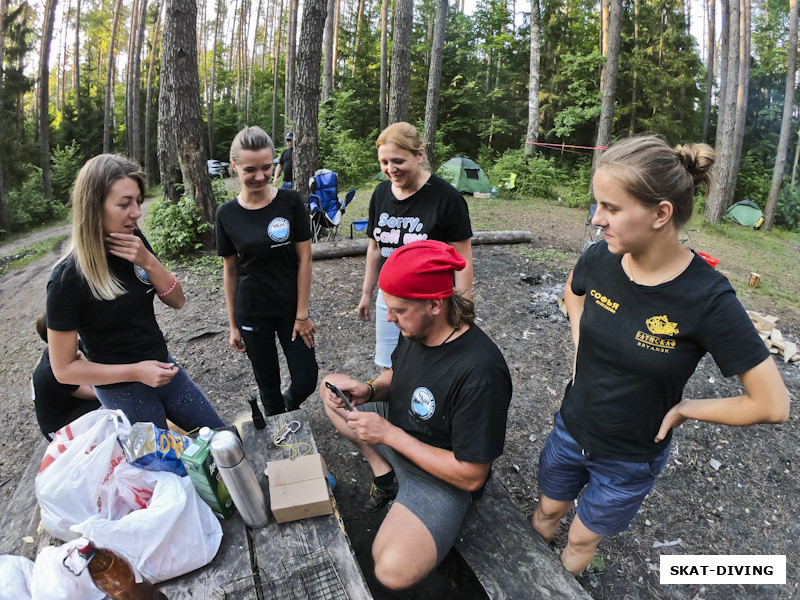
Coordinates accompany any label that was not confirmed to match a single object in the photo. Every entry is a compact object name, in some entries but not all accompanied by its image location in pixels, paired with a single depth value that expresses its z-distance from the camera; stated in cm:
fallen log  682
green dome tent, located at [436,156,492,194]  1399
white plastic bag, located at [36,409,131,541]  154
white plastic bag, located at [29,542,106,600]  135
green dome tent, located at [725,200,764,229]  1376
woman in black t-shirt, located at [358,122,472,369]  259
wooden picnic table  151
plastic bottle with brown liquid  136
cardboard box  173
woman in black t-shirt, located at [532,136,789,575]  144
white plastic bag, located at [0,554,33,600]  144
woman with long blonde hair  200
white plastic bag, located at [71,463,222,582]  146
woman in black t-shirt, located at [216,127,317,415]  258
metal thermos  161
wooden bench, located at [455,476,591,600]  169
